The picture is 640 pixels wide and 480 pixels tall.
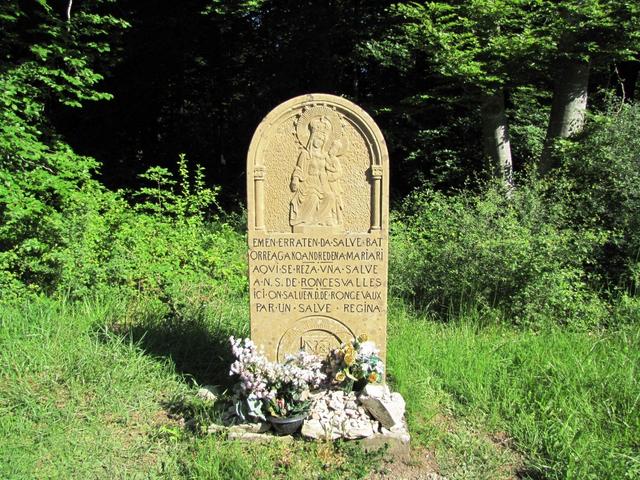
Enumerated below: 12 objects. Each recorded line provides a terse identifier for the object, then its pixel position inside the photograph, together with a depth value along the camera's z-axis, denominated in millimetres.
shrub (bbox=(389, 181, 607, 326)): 4906
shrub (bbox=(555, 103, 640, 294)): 5594
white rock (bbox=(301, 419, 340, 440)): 2959
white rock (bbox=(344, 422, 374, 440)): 2943
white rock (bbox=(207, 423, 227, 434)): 3037
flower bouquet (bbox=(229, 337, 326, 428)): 3010
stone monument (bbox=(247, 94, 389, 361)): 3381
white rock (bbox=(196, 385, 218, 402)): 3385
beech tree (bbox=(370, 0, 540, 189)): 6910
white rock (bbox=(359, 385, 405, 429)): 3020
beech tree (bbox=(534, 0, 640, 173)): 6445
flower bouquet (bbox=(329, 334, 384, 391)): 3199
